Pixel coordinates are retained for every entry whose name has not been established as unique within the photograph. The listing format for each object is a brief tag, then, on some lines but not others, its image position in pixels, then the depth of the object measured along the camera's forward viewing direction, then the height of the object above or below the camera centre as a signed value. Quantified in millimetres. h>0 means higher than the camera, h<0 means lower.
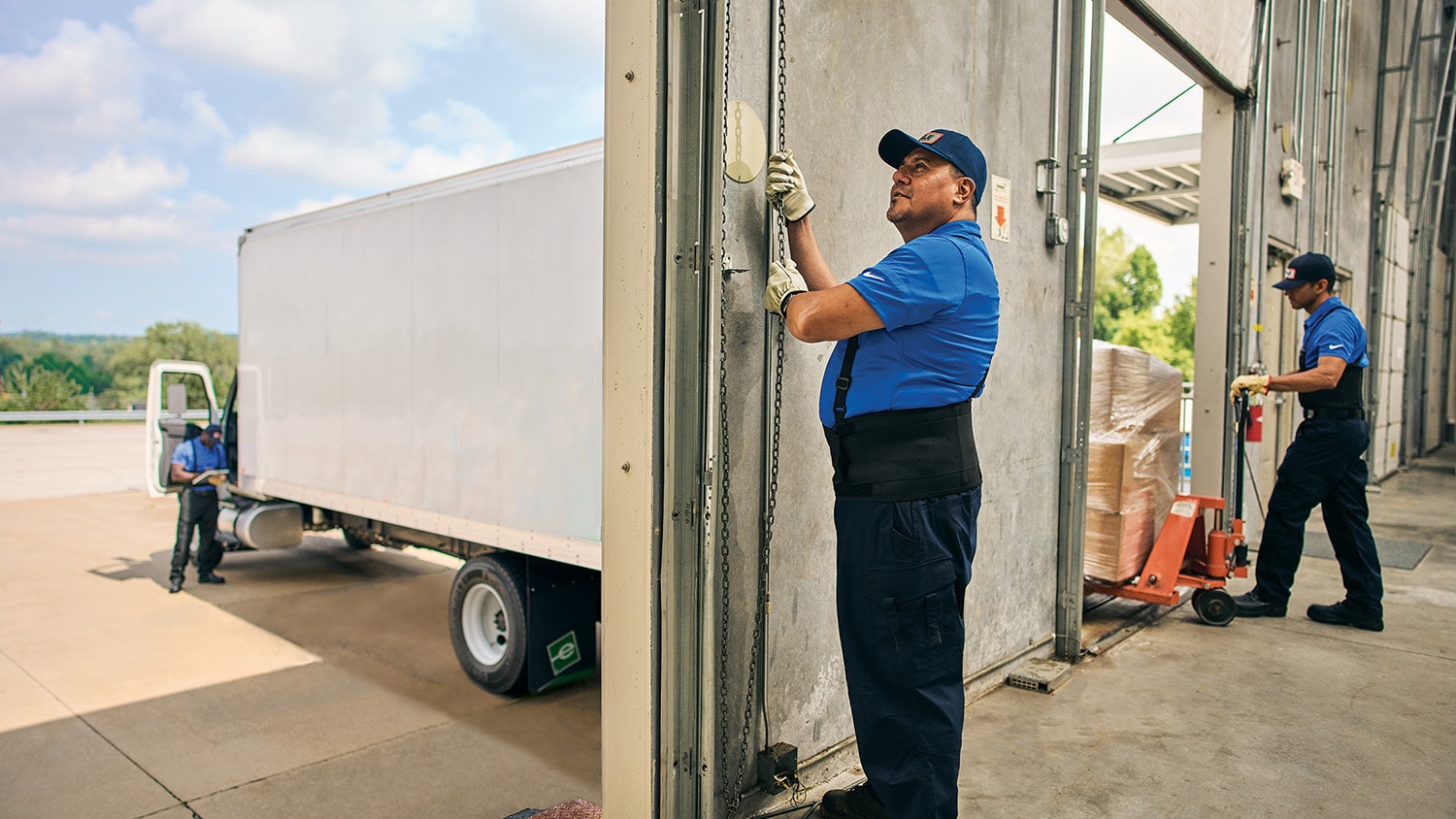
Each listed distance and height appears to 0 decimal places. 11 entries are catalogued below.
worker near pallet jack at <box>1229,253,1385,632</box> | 5031 -367
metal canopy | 8977 +2316
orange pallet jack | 5020 -1034
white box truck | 4559 -42
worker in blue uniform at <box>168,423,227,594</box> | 7832 -976
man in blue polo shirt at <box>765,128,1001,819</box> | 2402 -209
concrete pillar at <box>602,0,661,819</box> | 2629 -78
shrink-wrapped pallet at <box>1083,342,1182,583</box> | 4898 -396
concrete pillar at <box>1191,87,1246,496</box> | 6570 +601
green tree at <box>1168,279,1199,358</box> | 48375 +3229
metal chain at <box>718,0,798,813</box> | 2701 -496
